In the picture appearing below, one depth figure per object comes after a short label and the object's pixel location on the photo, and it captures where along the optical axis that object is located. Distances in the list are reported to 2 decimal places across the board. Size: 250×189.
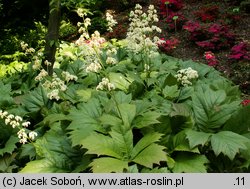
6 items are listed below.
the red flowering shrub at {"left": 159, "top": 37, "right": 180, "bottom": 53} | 9.23
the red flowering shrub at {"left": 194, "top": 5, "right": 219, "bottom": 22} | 10.33
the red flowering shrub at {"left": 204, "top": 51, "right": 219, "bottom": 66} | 8.26
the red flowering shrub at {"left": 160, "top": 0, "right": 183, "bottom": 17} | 11.60
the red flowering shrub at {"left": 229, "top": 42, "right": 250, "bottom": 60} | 8.14
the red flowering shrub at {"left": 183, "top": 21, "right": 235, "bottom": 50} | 8.99
